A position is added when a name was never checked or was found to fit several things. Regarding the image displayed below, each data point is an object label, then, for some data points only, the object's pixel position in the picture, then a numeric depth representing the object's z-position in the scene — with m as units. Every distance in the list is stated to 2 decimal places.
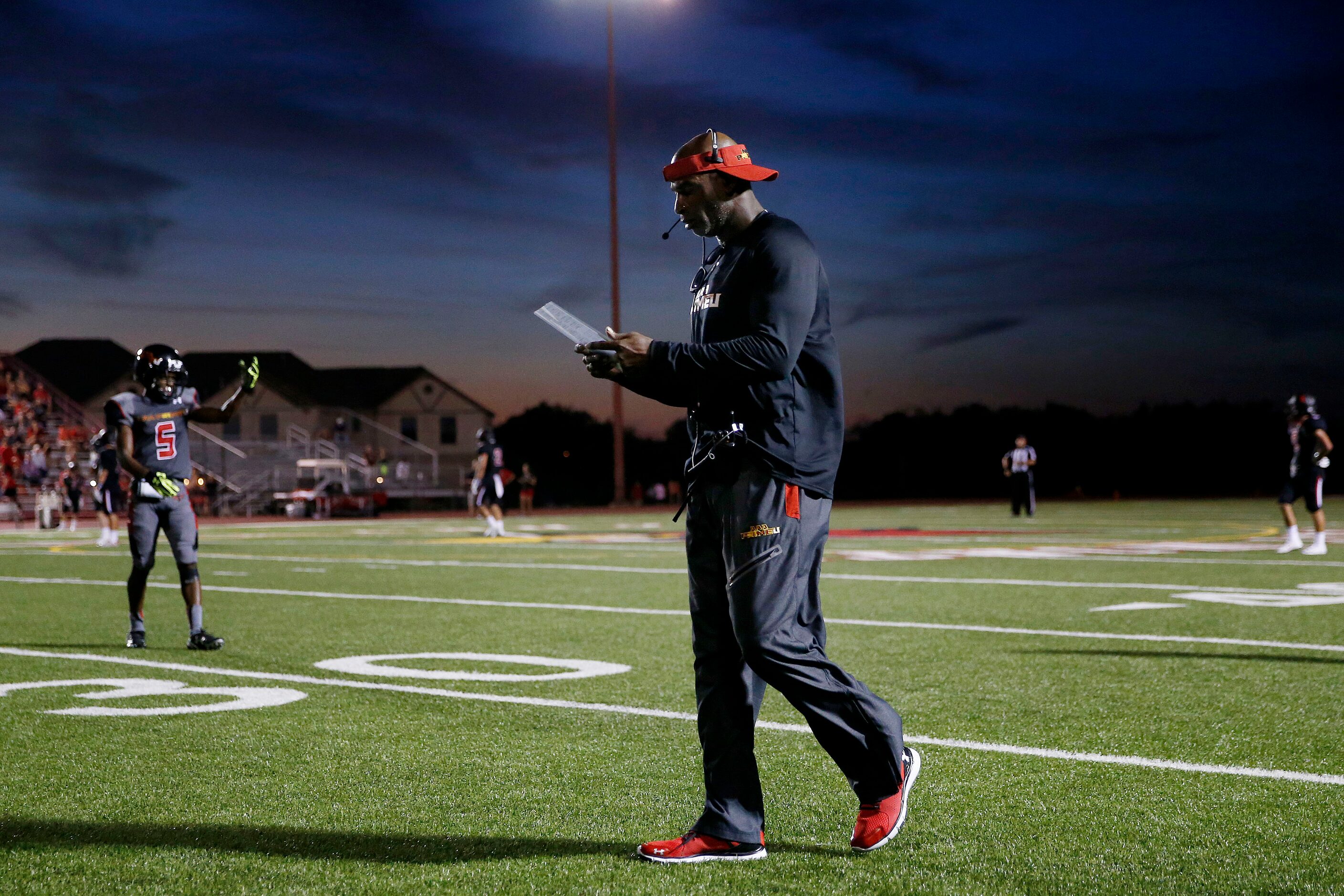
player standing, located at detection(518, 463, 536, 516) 44.25
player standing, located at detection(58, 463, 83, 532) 30.62
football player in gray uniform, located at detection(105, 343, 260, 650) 9.01
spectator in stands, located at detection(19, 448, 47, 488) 39.88
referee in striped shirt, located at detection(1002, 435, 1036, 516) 30.16
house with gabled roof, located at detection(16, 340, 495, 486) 71.81
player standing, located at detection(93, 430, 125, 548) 22.05
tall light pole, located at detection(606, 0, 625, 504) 41.69
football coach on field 3.76
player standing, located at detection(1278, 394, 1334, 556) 16.16
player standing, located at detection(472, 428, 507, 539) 24.12
